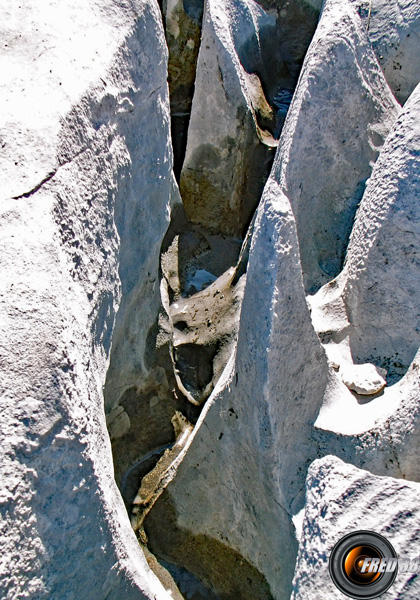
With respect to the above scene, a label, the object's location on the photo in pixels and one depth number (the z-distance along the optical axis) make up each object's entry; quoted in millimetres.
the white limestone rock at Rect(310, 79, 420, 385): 1313
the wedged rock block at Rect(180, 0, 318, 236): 1998
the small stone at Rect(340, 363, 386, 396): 1239
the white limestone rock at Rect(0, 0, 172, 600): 785
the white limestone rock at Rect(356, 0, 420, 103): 1873
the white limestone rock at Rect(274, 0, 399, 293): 1532
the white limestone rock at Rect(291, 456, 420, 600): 772
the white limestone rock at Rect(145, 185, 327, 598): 1105
